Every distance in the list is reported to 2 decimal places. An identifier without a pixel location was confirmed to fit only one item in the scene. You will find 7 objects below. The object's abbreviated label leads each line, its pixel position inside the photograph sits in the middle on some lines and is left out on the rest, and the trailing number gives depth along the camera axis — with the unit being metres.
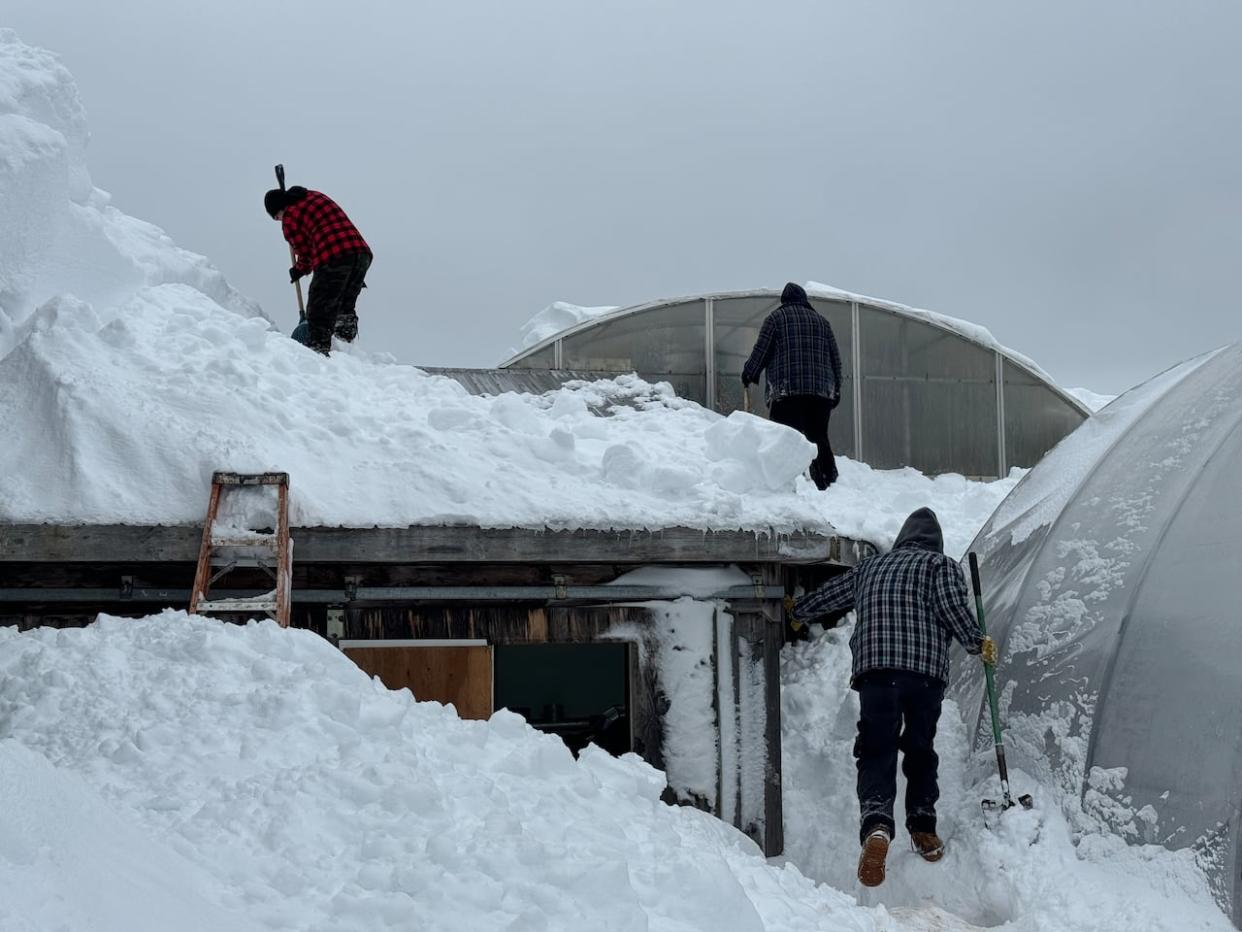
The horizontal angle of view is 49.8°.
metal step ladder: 6.21
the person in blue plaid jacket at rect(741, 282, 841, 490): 10.00
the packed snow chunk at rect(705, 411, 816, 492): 7.95
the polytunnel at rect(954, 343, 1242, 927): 6.27
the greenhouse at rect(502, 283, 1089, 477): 12.63
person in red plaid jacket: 9.75
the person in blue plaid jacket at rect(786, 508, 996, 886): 6.72
